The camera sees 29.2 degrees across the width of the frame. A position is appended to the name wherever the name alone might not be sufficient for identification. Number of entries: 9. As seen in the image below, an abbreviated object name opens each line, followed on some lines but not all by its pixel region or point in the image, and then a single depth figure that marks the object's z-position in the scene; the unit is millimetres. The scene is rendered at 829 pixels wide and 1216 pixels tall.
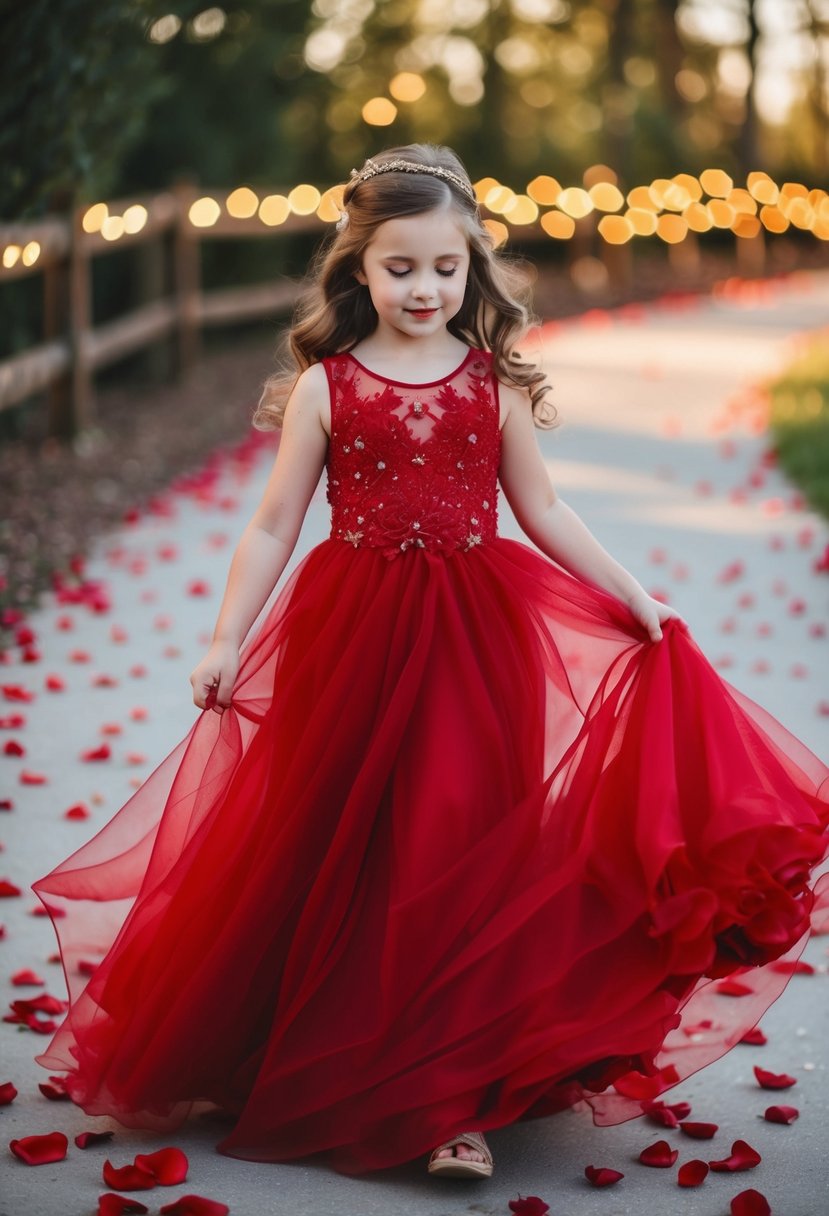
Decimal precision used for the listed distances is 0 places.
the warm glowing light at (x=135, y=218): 10297
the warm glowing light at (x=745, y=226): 23234
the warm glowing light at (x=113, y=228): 9664
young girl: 2691
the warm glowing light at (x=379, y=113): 19692
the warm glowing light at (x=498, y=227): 16444
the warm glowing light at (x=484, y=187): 18891
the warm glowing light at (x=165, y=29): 10002
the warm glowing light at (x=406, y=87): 22078
